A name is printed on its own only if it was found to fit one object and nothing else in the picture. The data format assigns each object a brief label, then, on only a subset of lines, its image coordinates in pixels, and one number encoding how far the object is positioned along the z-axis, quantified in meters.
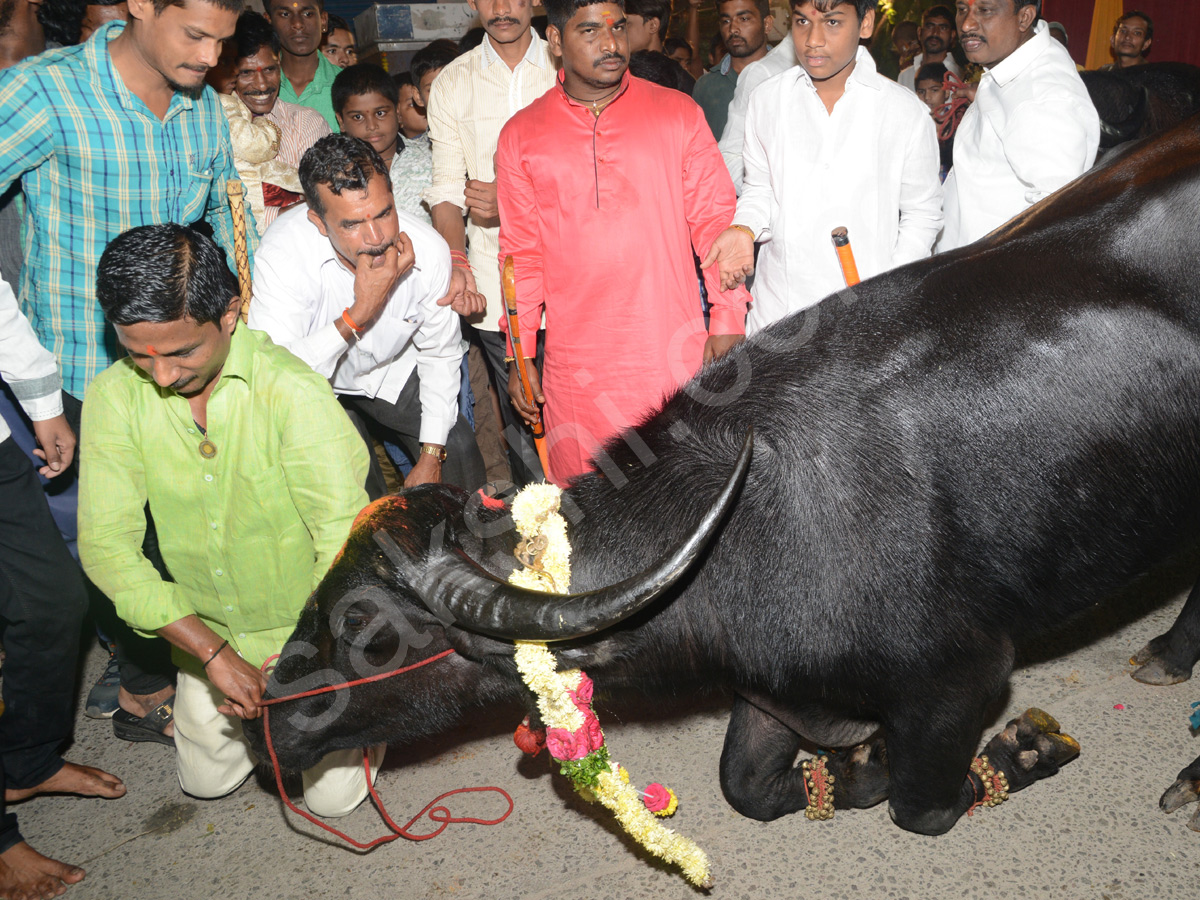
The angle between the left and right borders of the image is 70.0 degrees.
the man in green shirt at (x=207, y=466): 2.28
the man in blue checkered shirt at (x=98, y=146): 2.66
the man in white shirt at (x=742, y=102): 4.26
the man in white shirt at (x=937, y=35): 6.79
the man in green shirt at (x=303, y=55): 5.00
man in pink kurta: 3.11
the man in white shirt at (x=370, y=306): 2.90
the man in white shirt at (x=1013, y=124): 2.99
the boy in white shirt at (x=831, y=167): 3.06
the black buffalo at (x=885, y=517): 2.14
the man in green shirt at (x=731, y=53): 5.16
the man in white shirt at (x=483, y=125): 3.85
